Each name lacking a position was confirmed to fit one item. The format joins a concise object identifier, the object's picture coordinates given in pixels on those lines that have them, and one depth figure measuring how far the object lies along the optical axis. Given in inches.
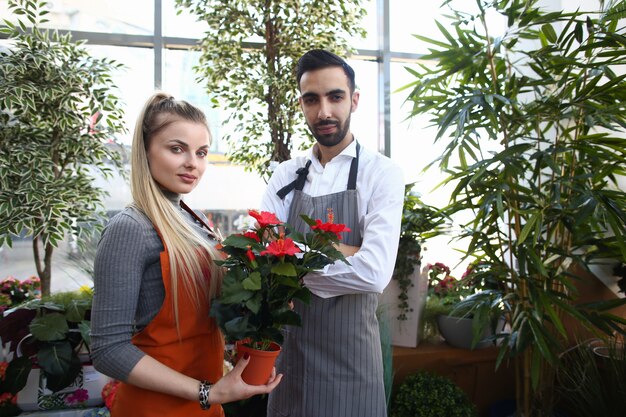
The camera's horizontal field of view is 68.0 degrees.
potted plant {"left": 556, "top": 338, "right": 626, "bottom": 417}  89.0
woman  37.4
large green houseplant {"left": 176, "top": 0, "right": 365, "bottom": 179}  123.7
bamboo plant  81.7
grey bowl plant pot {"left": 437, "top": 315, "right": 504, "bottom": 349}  114.9
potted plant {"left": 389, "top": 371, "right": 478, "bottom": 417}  98.1
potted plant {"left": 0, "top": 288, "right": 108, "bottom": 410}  82.6
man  56.8
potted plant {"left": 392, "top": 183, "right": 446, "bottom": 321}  110.1
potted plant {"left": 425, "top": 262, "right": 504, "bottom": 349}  91.2
